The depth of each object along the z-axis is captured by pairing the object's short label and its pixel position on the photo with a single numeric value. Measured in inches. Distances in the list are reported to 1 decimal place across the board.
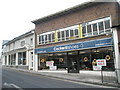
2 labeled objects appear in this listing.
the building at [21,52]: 926.4
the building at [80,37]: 542.9
